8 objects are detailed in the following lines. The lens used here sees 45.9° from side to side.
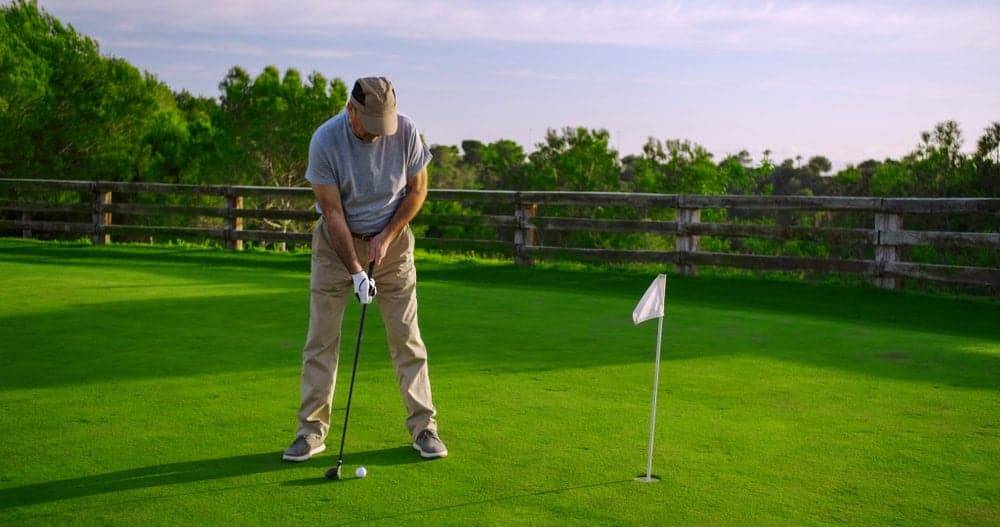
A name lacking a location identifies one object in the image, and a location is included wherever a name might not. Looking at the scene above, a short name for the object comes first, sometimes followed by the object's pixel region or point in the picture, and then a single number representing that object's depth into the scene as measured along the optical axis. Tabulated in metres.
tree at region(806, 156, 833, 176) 62.14
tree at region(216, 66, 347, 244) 47.00
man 4.95
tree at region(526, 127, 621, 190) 52.00
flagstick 4.65
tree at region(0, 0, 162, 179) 31.81
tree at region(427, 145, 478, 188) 57.66
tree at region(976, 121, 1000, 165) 20.08
